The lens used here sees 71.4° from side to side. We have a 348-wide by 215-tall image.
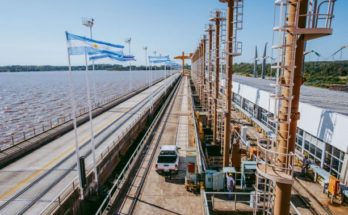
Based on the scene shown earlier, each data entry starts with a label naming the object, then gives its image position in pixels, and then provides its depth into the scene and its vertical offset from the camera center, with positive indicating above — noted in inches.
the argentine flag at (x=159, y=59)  2168.3 +114.2
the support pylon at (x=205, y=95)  1603.1 -153.9
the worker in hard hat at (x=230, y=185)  558.5 -261.1
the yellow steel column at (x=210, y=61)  1216.7 +53.1
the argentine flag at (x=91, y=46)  554.9 +66.3
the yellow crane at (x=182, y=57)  7434.6 +444.8
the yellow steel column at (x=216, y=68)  1002.7 +12.9
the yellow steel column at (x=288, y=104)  291.3 -40.9
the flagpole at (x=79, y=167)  532.5 -214.7
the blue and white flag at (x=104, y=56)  694.8 +46.2
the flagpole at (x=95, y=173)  610.4 -259.0
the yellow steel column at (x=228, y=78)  689.0 -19.0
